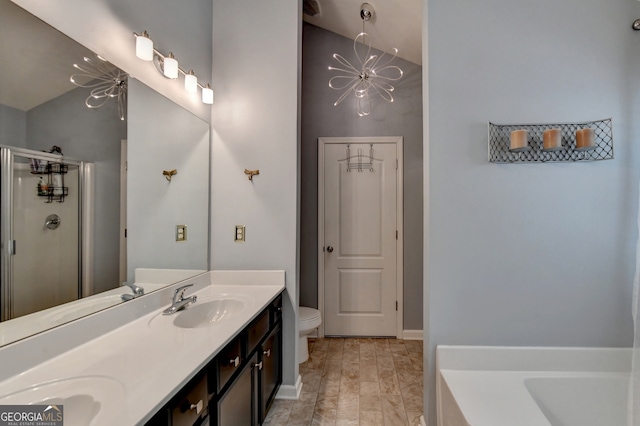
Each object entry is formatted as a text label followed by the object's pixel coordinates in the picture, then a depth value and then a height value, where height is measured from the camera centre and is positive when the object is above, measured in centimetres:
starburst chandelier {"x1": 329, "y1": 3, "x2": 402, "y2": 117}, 320 +145
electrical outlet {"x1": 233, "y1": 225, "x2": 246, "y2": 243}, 216 -17
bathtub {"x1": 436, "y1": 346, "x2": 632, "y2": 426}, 134 -85
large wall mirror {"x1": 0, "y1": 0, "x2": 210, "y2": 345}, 94 +11
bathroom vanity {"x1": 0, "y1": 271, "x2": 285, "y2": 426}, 80 -52
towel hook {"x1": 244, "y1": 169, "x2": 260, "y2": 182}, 215 +27
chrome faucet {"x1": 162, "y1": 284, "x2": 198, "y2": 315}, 154 -50
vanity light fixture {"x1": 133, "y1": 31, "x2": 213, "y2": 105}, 145 +81
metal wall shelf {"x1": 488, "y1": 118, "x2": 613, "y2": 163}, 156 +36
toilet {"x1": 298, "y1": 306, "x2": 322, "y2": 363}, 243 -95
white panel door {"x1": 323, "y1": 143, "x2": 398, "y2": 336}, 322 -32
